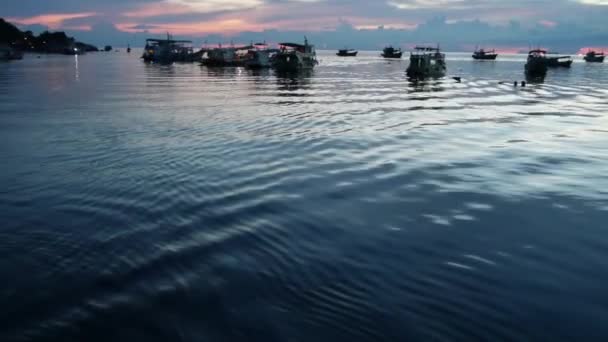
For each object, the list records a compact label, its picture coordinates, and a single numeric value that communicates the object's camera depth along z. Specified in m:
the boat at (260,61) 94.50
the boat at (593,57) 166.88
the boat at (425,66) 72.00
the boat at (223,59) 106.75
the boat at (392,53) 183.12
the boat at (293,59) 80.50
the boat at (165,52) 122.81
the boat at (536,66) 75.63
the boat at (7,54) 115.44
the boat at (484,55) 175.00
